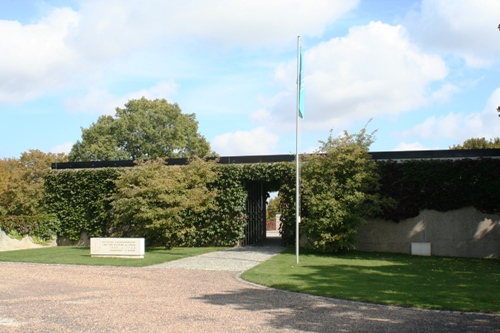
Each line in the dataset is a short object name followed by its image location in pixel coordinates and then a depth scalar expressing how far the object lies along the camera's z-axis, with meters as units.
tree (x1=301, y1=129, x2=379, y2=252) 17.69
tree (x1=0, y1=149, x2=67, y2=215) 34.84
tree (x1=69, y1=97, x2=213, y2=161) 44.19
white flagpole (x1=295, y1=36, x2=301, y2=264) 14.62
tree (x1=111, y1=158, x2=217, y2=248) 19.84
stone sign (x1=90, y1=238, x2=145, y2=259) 17.00
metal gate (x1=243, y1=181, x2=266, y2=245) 22.92
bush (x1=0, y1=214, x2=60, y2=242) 22.86
